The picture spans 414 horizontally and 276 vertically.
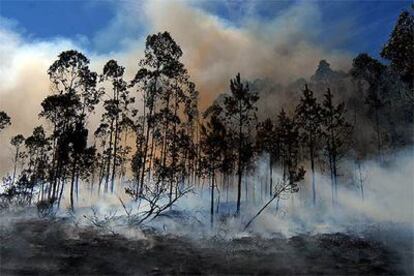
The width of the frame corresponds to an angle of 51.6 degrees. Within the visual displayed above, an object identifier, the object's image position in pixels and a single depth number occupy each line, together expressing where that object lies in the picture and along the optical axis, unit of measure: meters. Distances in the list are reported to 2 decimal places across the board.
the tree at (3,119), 47.84
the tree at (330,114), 45.03
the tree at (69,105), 37.81
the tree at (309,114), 46.41
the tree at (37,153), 58.66
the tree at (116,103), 40.66
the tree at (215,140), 37.56
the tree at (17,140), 67.12
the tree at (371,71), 49.31
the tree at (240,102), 37.75
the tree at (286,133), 49.84
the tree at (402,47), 20.95
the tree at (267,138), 52.69
